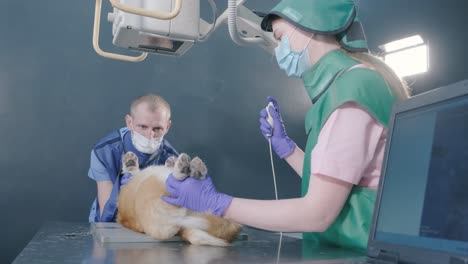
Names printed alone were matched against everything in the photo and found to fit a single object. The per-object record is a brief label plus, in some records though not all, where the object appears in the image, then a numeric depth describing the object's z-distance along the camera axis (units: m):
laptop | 0.77
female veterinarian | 1.11
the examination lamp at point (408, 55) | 3.19
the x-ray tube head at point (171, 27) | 1.32
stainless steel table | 0.97
